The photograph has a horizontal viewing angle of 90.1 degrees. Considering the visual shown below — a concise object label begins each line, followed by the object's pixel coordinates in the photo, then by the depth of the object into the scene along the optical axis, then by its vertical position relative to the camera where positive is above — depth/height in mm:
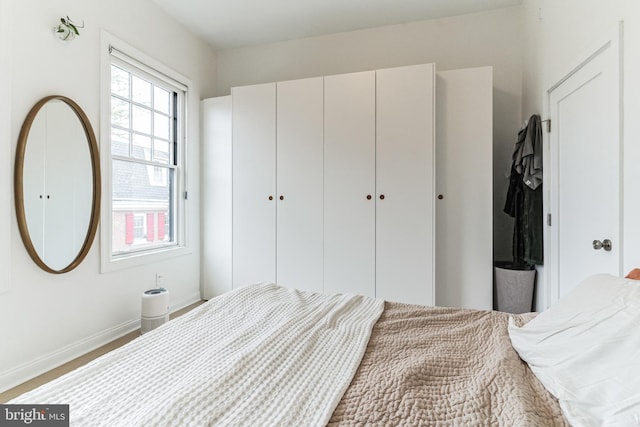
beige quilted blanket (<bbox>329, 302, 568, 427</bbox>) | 732 -461
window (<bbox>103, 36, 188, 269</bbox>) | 2594 +491
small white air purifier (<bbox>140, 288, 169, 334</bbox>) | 2578 -785
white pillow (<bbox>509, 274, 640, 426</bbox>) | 678 -354
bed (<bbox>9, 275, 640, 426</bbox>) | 725 -455
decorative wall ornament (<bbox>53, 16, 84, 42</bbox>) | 2100 +1226
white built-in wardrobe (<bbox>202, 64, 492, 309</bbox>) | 2670 +286
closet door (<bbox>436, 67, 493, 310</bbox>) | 2605 +224
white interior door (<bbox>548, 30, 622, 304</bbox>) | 1595 +258
